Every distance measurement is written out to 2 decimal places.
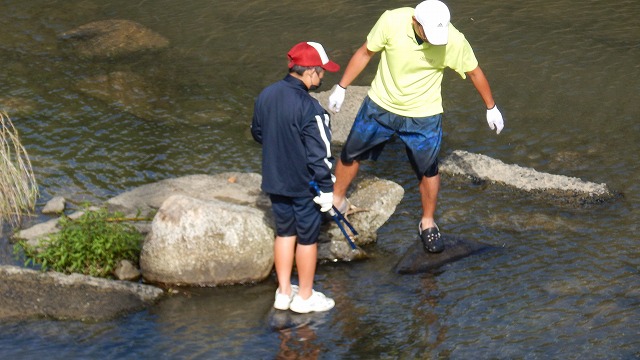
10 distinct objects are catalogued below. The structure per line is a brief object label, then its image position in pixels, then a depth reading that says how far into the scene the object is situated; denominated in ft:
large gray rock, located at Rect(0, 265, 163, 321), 43.19
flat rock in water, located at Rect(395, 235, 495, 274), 48.42
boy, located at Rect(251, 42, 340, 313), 41.45
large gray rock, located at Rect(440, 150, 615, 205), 55.11
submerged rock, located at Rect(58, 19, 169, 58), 81.61
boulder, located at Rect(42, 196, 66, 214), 54.08
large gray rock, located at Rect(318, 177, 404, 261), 49.65
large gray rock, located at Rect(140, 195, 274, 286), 46.11
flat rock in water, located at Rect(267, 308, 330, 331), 43.16
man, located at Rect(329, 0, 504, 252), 46.78
